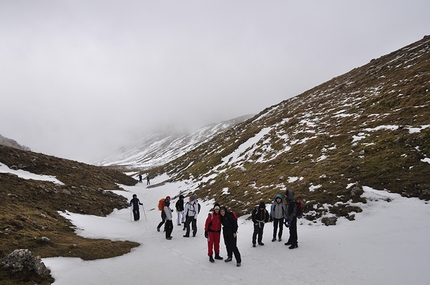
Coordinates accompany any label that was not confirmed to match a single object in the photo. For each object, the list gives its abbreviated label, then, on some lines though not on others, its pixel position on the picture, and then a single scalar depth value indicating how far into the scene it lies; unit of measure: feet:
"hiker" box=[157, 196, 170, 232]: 61.02
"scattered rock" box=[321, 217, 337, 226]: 53.36
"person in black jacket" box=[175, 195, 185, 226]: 69.55
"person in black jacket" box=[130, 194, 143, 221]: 83.16
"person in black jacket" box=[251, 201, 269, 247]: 48.55
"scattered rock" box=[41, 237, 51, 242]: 43.90
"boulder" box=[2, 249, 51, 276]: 30.58
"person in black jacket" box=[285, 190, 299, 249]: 45.38
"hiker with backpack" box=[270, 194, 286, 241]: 49.73
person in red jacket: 41.88
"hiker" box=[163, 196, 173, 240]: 59.26
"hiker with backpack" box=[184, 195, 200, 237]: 60.24
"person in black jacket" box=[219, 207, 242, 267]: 40.46
